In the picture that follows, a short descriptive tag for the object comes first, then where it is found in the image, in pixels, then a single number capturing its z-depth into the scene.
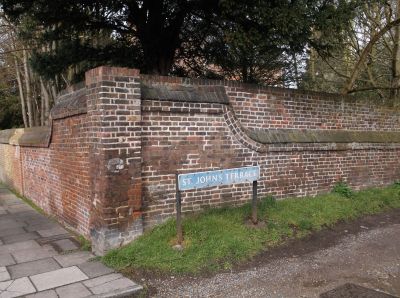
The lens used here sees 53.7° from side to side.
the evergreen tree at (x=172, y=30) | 7.84
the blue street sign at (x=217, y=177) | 5.47
